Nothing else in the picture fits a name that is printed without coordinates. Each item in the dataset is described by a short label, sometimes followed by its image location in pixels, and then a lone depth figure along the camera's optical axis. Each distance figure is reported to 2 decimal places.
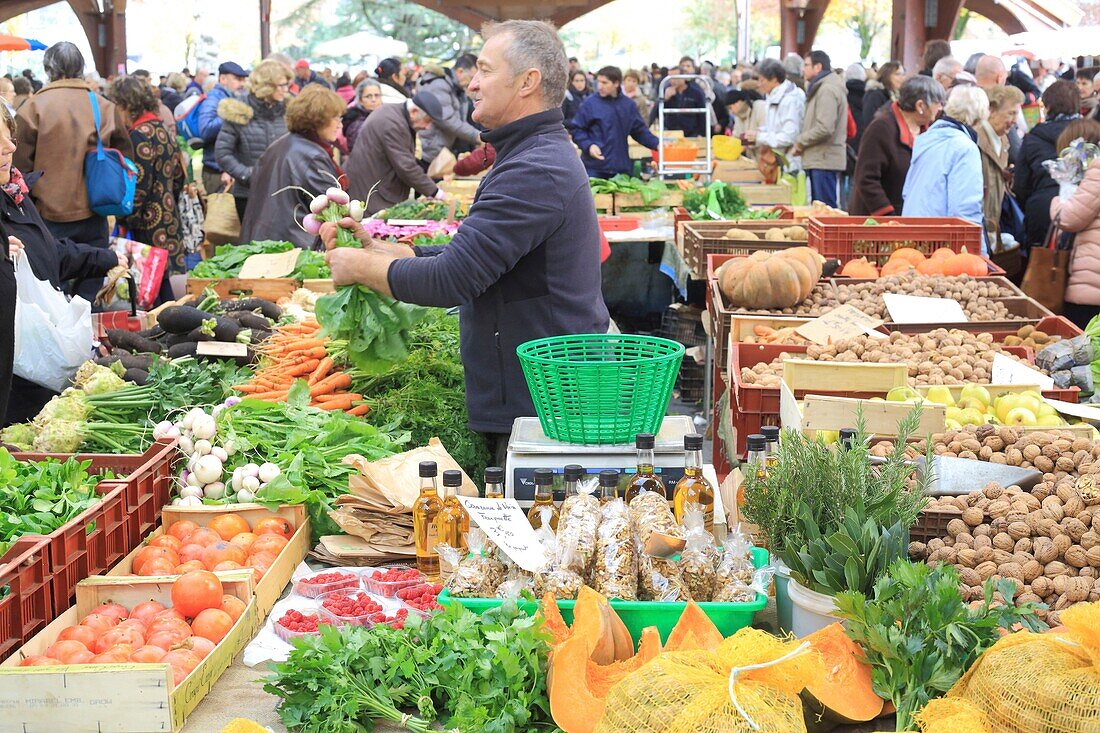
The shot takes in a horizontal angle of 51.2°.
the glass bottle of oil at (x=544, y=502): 2.42
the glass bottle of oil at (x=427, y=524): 2.69
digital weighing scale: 2.75
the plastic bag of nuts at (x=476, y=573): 2.31
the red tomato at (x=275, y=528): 3.05
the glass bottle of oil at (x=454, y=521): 2.58
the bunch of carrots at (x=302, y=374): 4.55
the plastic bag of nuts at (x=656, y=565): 2.31
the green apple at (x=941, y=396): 3.77
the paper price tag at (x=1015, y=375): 3.98
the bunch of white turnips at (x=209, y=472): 3.28
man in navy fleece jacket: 3.32
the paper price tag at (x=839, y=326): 4.78
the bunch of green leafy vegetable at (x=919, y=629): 1.99
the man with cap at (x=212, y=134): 11.26
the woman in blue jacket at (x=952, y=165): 6.88
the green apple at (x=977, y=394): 3.75
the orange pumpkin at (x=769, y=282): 5.43
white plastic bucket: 2.22
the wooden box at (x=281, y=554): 2.71
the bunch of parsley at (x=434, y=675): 2.04
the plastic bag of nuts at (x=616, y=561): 2.29
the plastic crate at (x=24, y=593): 2.37
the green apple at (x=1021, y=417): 3.53
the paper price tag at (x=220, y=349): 4.95
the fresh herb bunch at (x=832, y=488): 2.34
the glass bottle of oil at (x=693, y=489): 2.57
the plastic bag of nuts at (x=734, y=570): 2.33
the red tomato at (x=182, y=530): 3.04
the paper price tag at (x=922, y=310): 5.07
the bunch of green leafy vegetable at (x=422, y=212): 8.27
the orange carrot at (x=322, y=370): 4.75
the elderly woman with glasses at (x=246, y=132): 9.13
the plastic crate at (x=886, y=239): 6.38
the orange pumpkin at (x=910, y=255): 6.23
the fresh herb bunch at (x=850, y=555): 2.19
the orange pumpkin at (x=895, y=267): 6.04
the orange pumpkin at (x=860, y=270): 6.10
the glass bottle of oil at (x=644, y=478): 2.56
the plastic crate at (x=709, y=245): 6.76
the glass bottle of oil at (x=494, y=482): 2.46
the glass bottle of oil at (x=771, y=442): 2.61
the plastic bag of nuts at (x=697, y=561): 2.33
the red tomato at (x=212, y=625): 2.45
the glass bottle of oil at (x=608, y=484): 2.39
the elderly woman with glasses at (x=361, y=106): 11.52
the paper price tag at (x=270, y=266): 6.52
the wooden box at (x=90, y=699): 2.11
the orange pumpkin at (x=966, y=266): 5.90
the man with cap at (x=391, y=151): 8.30
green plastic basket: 2.74
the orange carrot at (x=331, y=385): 4.66
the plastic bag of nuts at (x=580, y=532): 2.31
